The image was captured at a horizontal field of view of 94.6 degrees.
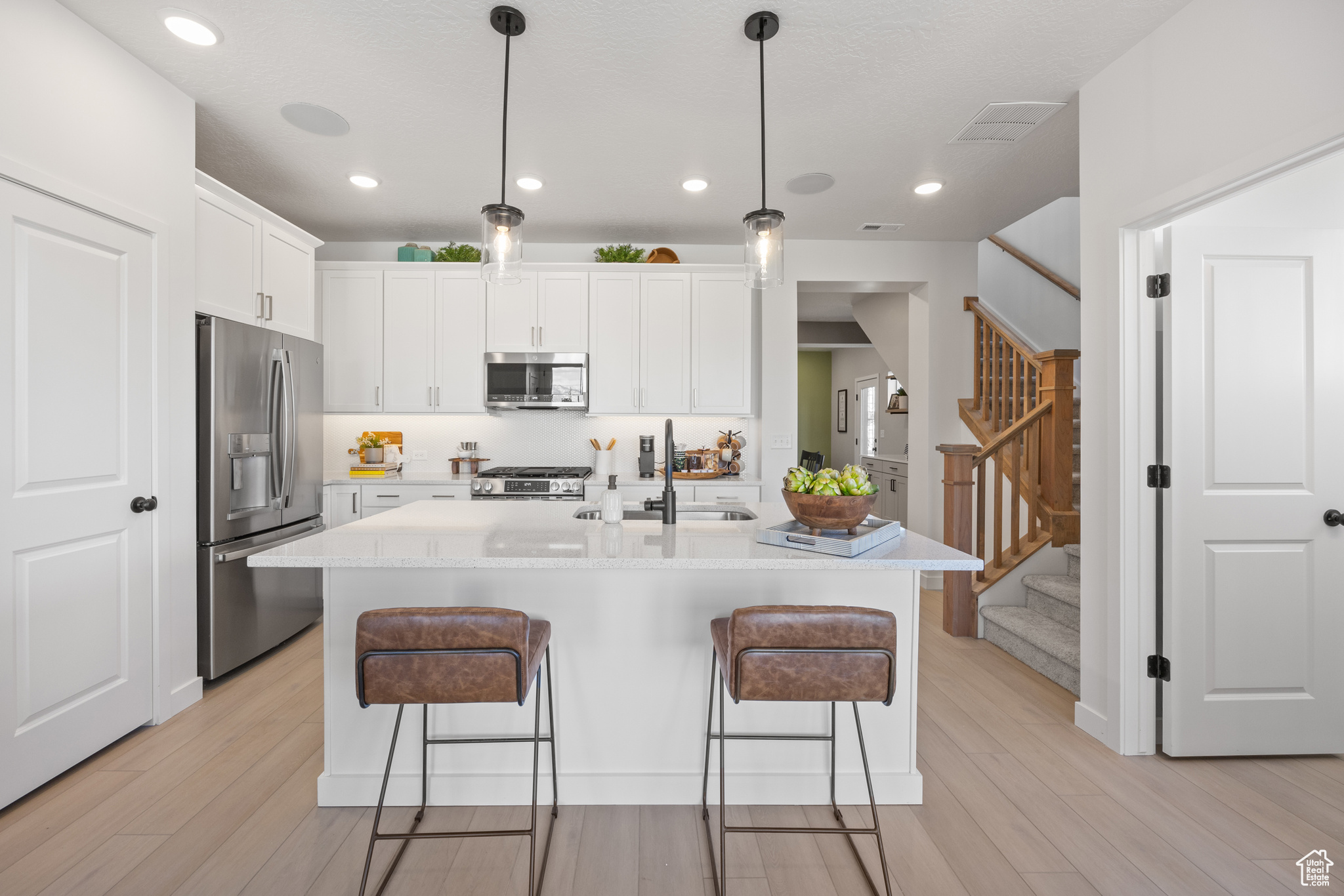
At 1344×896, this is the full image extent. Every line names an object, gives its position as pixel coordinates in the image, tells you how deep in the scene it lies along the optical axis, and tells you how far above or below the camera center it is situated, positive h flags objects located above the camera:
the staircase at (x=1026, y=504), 3.59 -0.36
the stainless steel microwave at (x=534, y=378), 4.45 +0.47
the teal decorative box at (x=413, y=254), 4.50 +1.38
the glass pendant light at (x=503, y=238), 2.11 +0.71
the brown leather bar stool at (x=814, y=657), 1.57 -0.54
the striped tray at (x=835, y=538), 1.79 -0.28
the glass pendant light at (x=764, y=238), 2.18 +0.73
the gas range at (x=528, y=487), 4.18 -0.30
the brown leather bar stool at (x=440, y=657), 1.53 -0.53
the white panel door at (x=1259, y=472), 2.28 -0.10
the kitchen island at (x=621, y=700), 2.02 -0.85
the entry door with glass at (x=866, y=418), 8.42 +0.37
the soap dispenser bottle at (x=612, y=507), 2.27 -0.23
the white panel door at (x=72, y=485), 2.03 -0.15
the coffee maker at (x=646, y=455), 4.66 -0.08
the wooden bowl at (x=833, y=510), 1.85 -0.20
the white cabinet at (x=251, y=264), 2.94 +0.95
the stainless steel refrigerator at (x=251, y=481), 2.88 -0.19
